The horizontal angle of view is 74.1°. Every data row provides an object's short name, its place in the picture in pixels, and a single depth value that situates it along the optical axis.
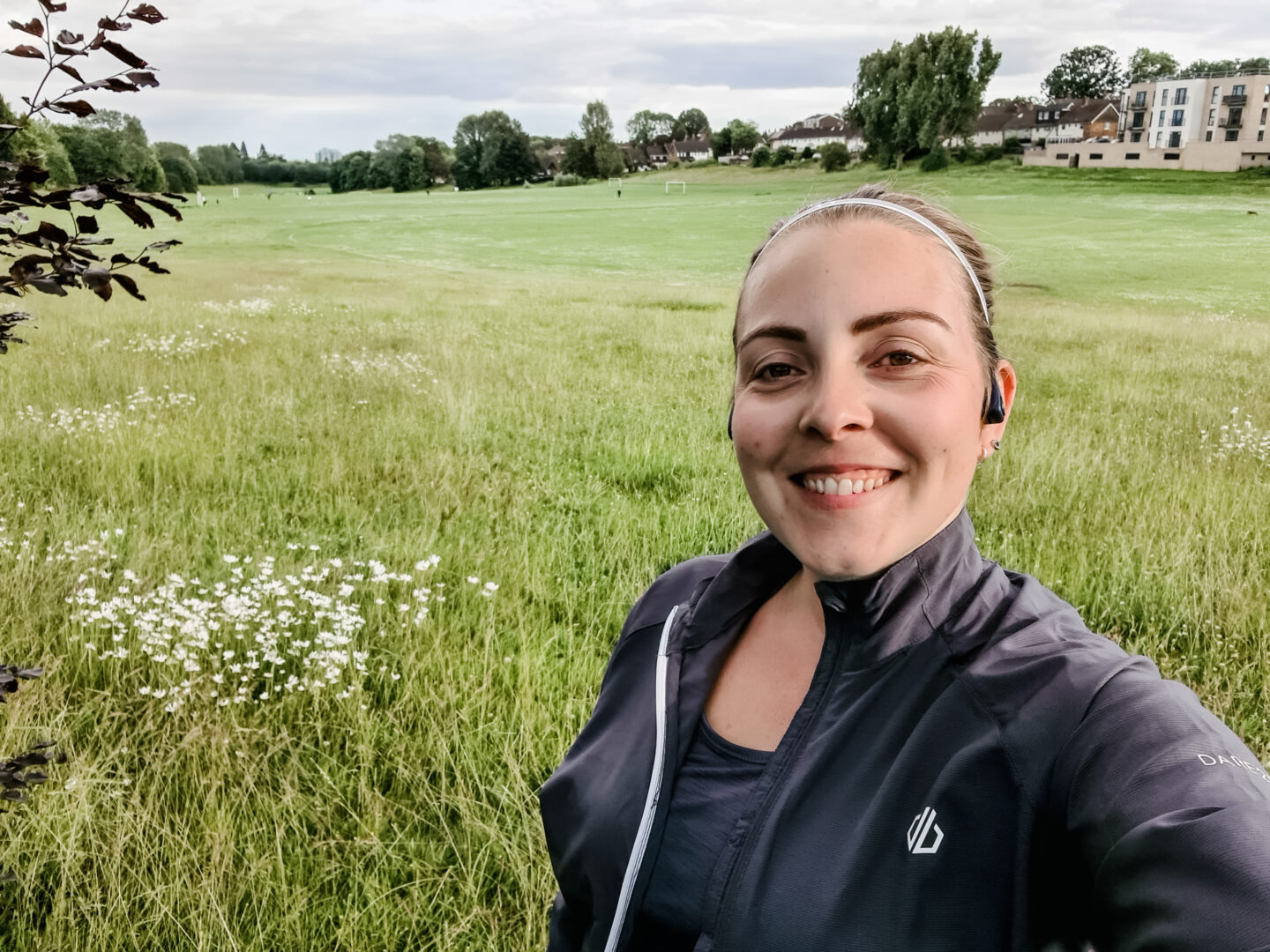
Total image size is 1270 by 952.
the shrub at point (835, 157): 54.06
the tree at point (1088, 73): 72.06
